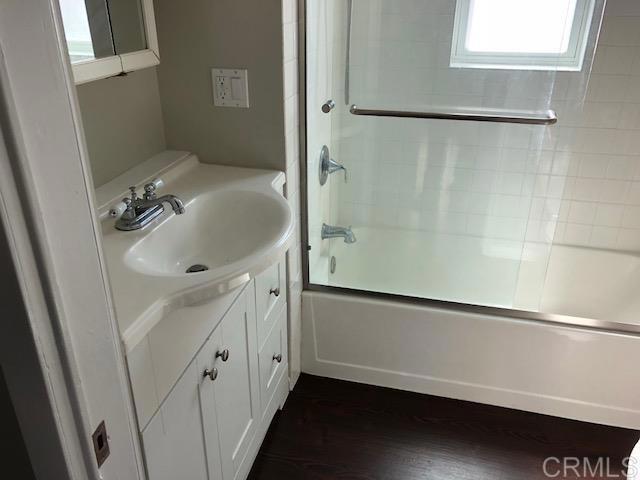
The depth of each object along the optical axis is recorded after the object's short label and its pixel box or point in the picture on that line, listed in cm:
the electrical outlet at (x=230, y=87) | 163
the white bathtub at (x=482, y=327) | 189
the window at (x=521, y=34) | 210
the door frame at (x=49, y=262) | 46
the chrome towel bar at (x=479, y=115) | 211
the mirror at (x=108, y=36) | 123
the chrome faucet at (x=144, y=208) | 127
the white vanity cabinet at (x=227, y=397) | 112
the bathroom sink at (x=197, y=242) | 101
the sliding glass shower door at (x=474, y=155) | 215
